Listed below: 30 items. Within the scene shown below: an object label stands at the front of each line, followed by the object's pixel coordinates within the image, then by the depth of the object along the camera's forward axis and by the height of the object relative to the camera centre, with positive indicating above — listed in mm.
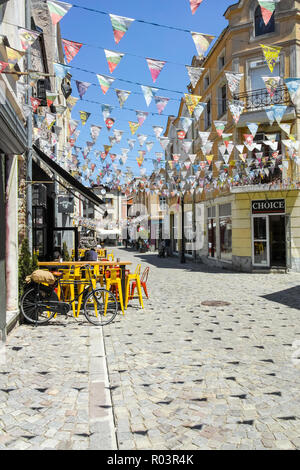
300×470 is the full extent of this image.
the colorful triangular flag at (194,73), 8578 +3870
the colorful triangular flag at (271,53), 8353 +4178
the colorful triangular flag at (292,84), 9047 +3741
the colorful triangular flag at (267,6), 6185 +3876
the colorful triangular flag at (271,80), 9896 +4212
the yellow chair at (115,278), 8627 -936
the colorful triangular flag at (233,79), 10469 +4516
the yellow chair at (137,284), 8895 -1123
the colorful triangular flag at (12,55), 6129 +3097
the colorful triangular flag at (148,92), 8773 +3497
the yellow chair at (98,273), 9008 -857
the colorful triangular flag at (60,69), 7742 +3566
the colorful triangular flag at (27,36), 6656 +3692
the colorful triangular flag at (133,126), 11508 +3500
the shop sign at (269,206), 18234 +1491
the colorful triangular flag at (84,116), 11352 +3807
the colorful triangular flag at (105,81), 8123 +3486
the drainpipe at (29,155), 9008 +2122
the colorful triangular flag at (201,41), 7048 +3766
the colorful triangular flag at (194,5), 5716 +3610
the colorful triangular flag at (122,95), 9105 +3559
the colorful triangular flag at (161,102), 9188 +3414
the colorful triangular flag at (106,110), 10195 +3573
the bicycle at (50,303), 7453 -1302
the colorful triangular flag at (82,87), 8625 +3567
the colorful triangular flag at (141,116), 10445 +3472
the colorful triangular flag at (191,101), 10047 +3747
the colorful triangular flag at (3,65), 5832 +2774
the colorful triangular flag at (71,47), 7141 +3720
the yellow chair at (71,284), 8469 -1021
